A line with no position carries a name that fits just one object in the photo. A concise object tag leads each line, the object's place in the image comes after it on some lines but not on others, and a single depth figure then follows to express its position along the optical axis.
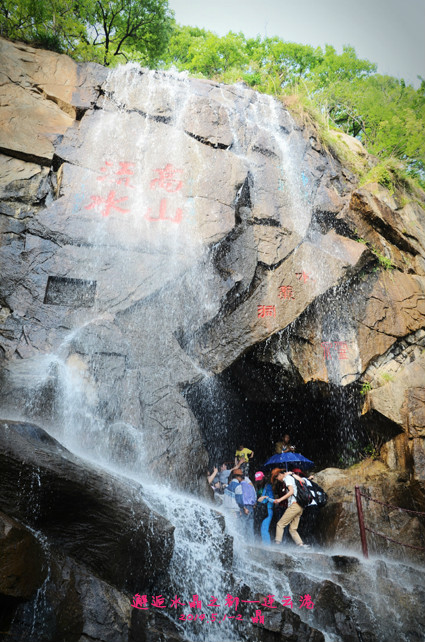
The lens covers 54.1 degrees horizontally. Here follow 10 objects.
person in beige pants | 6.67
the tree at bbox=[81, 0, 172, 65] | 11.74
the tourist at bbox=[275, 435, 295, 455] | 8.58
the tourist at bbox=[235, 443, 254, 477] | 8.75
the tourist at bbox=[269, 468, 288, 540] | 6.88
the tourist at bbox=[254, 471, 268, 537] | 8.36
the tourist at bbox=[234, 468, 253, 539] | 6.94
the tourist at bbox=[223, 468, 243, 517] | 7.00
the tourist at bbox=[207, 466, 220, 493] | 7.73
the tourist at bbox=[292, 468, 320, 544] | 8.04
